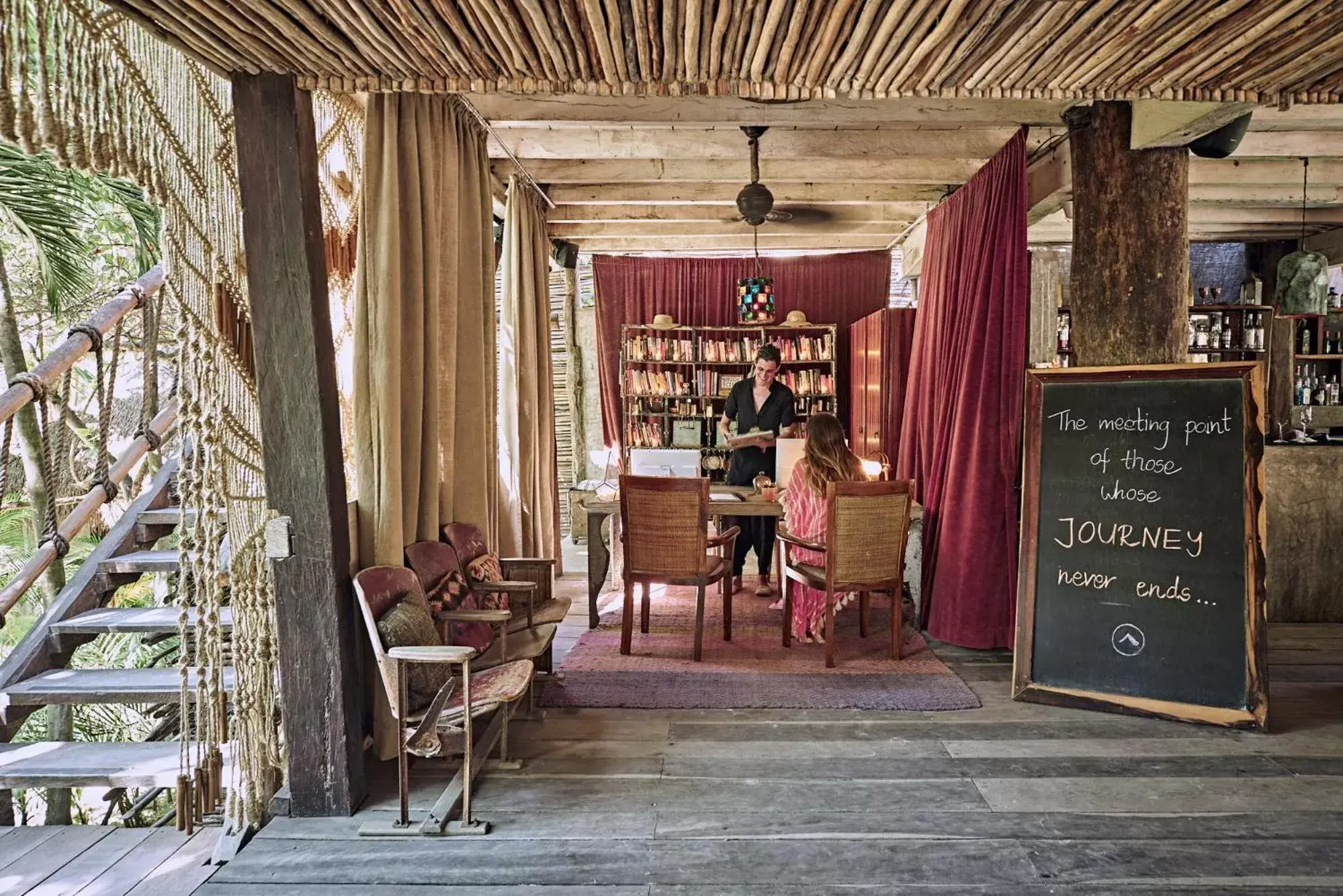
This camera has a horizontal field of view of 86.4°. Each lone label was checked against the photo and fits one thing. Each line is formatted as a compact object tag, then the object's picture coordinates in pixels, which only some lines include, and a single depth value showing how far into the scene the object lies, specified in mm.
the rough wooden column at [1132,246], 3244
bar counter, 4422
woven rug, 3326
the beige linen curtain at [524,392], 4832
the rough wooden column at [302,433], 2232
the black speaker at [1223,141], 3150
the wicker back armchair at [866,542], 3668
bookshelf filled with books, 7758
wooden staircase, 2600
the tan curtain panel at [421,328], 2830
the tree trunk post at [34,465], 3299
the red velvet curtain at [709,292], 7828
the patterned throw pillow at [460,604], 2980
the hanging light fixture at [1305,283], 5773
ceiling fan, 4309
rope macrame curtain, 1925
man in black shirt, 5328
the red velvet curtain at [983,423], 3908
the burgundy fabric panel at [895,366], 5969
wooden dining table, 4324
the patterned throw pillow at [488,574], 3301
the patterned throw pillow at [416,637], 2453
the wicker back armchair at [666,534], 3764
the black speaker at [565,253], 6656
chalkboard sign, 2943
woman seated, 4102
